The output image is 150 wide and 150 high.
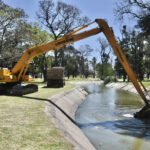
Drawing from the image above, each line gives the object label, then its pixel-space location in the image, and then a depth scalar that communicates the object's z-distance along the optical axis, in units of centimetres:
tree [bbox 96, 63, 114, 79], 6741
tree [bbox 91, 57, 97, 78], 11538
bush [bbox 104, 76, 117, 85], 4894
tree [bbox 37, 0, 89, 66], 3744
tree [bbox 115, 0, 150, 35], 2203
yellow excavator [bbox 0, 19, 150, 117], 1198
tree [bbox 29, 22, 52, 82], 3747
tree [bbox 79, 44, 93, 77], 8062
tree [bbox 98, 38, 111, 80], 7312
